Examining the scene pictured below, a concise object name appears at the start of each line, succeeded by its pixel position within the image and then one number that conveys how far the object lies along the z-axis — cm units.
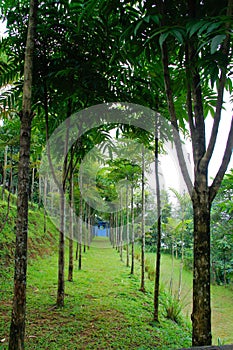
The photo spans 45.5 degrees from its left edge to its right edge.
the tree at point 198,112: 206
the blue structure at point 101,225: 3102
